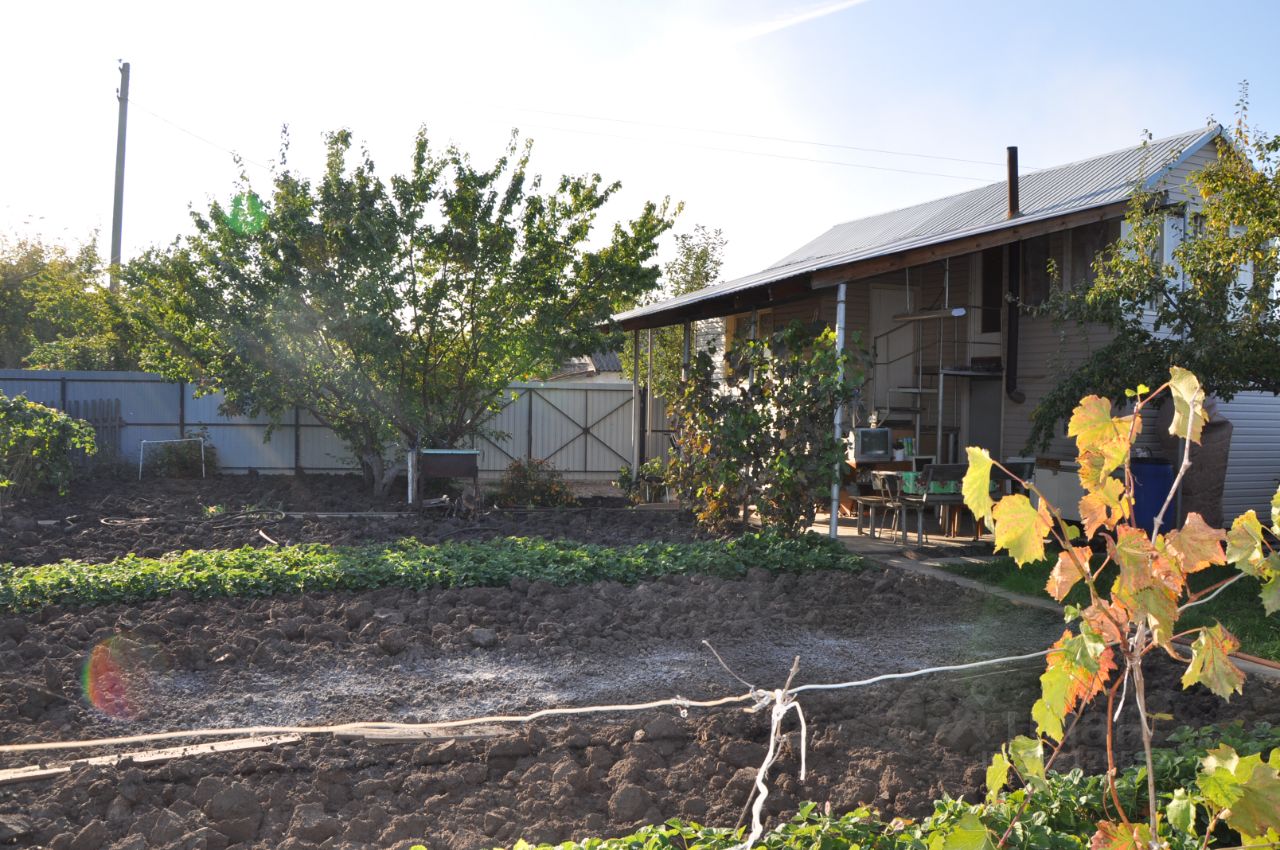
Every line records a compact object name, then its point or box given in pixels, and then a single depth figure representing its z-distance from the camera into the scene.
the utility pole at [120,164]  21.89
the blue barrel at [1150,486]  10.46
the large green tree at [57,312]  19.27
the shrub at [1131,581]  2.21
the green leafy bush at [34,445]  12.34
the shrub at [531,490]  14.20
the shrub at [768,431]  9.78
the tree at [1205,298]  8.20
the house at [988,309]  10.77
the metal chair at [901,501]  10.67
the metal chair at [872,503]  11.40
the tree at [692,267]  24.78
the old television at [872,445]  12.09
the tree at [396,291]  13.81
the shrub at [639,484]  14.34
